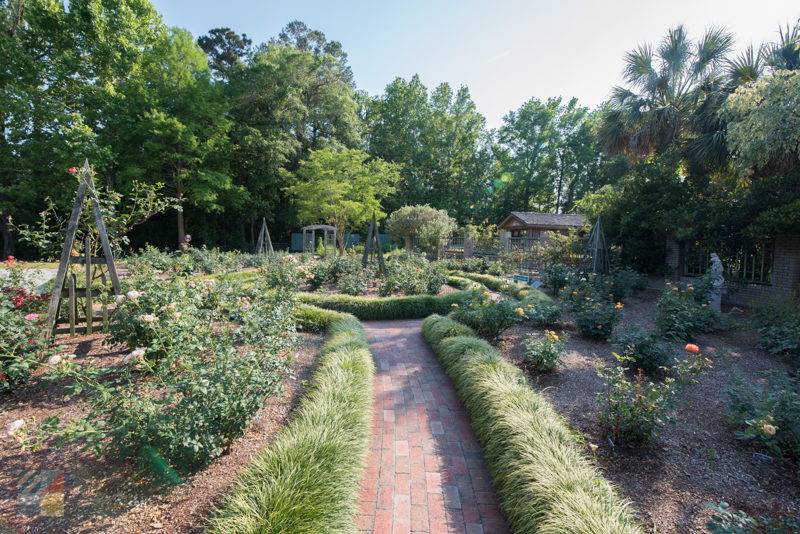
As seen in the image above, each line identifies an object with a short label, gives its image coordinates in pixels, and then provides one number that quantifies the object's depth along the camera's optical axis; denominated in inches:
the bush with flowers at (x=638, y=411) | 106.3
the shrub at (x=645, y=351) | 159.2
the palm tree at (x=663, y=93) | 381.7
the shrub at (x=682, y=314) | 212.5
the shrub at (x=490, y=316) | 203.8
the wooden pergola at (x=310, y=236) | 692.7
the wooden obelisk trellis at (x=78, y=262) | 156.2
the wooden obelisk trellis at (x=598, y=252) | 370.9
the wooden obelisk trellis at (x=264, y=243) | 562.7
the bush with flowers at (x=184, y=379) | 84.4
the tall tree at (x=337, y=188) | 741.9
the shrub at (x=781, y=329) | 181.3
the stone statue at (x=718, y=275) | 282.9
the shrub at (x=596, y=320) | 211.9
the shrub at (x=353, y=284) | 319.0
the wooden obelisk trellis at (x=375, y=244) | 382.6
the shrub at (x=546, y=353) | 159.9
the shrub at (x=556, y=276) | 340.5
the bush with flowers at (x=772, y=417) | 99.3
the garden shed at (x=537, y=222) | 920.3
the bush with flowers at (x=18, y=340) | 119.7
